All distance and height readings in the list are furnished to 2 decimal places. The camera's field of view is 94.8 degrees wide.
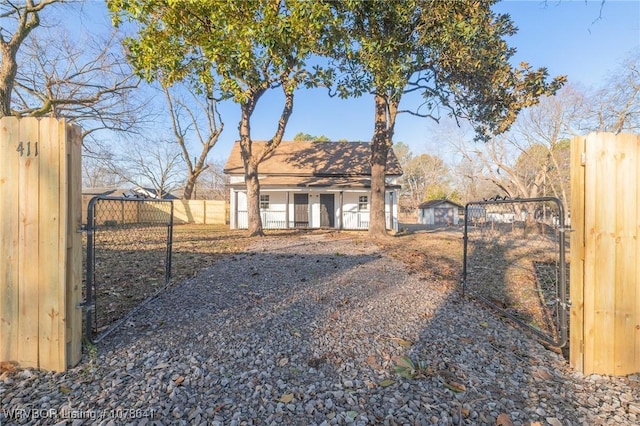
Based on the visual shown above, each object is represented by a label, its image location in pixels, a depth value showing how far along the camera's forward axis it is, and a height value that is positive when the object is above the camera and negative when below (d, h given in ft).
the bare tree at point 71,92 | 43.68 +18.75
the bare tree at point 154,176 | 105.70 +13.42
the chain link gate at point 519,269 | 9.72 -3.97
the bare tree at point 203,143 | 84.58 +21.15
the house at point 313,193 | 53.93 +3.59
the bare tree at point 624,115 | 56.34 +19.18
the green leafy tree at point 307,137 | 119.72 +33.02
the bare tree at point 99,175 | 54.95 +11.40
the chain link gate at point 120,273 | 8.50 -3.71
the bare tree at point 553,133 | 68.13 +18.64
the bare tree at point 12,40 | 29.99 +18.91
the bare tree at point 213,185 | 150.10 +13.81
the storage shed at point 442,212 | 102.46 -0.24
